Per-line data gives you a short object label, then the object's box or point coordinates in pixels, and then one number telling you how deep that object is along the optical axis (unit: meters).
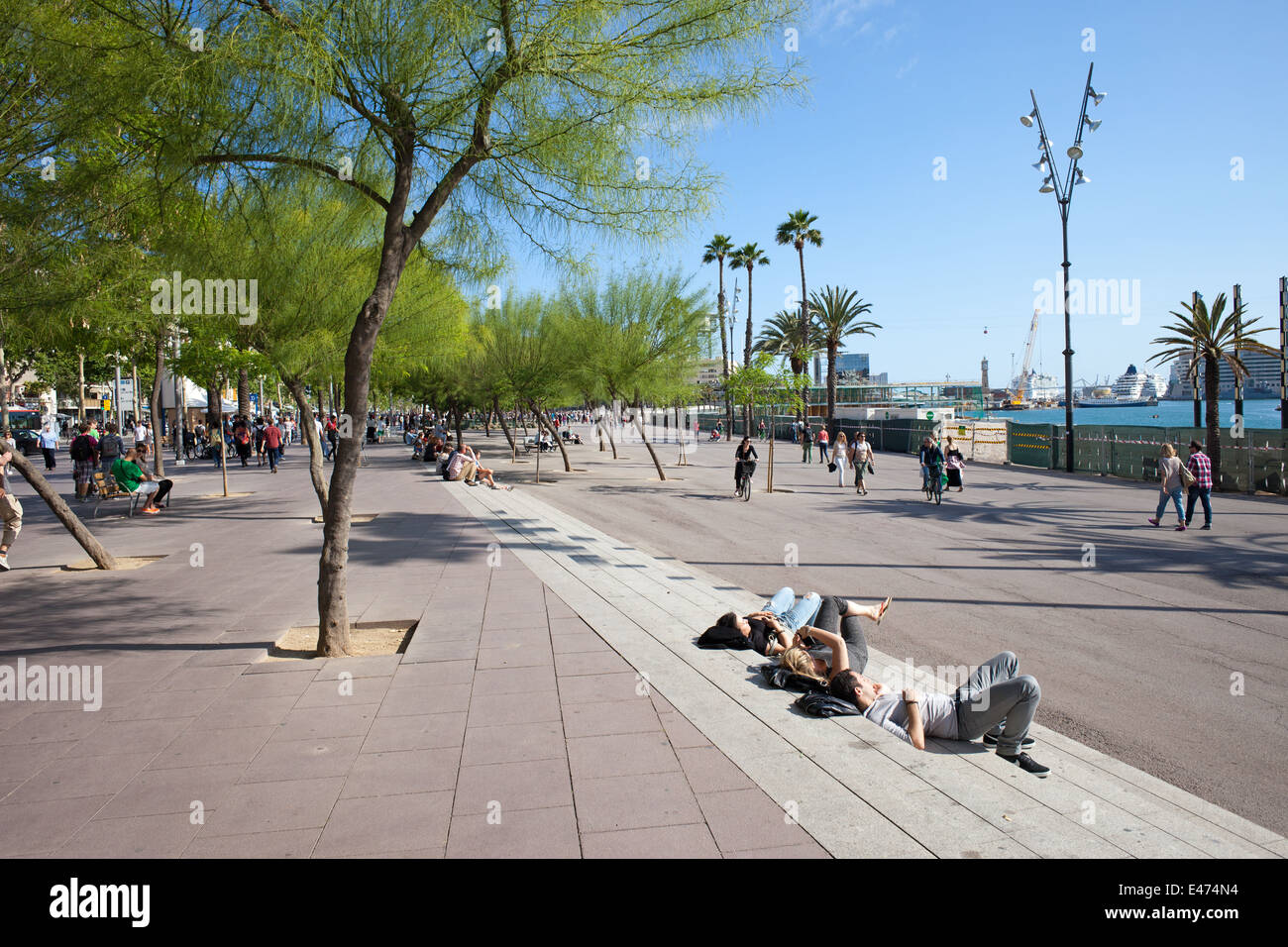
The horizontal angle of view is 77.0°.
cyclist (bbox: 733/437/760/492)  20.66
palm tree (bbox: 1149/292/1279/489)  22.56
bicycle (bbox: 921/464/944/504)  19.33
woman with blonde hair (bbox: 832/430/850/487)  24.33
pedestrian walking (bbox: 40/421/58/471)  27.99
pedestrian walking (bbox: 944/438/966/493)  20.80
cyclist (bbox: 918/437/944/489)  19.38
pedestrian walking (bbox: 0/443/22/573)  10.48
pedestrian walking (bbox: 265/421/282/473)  27.81
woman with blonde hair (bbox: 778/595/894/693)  5.62
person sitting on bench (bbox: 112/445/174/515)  15.74
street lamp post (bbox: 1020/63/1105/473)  23.94
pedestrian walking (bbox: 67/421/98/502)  18.48
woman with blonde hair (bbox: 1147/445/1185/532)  14.70
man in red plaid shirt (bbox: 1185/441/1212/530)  14.85
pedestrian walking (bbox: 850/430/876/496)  22.34
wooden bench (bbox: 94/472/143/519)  16.78
